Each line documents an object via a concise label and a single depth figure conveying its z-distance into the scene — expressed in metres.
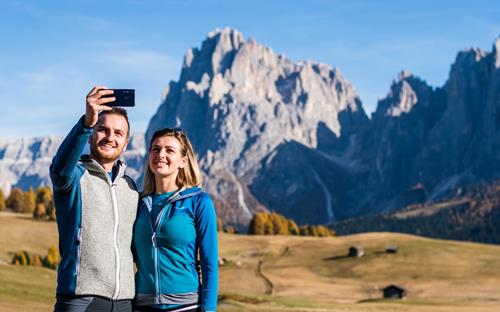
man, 8.82
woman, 9.23
